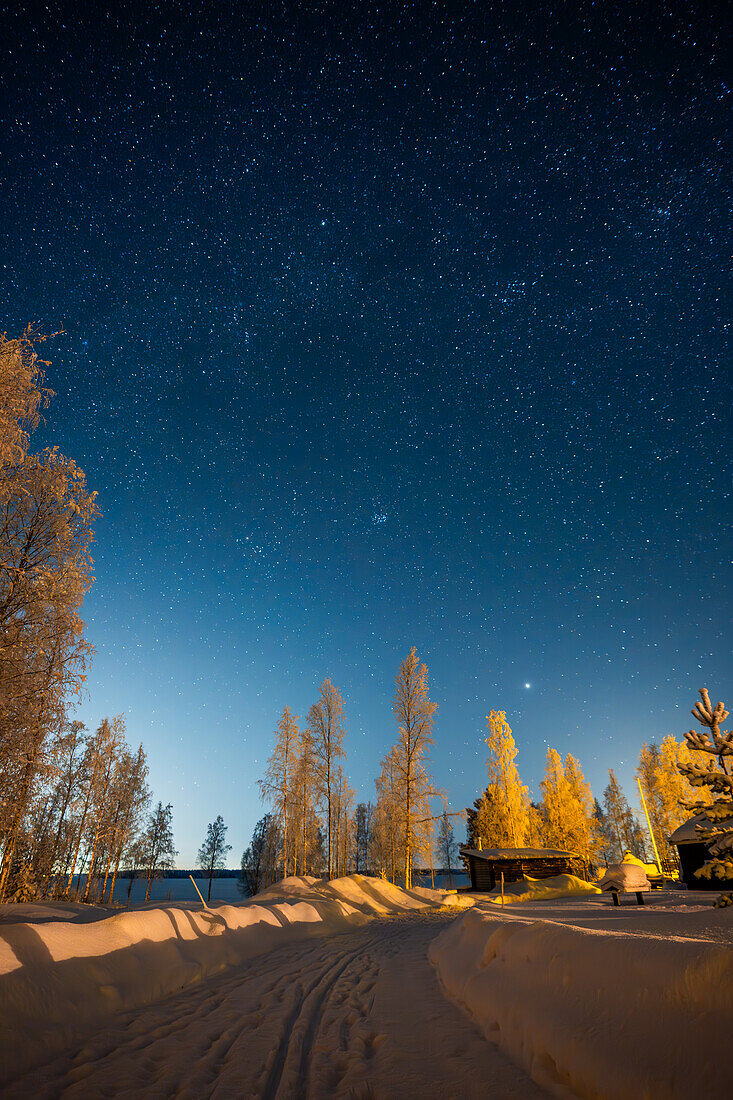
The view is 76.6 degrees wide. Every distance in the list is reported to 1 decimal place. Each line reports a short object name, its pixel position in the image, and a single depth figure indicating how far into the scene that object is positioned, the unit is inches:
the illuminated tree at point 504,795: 1369.3
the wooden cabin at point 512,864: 1184.2
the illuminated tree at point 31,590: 392.5
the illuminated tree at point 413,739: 1088.8
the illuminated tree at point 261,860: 1467.8
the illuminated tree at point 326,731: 1208.8
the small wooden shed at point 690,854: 767.1
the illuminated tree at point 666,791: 1542.8
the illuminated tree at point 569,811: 1469.0
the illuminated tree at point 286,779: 1200.8
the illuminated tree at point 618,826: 2471.7
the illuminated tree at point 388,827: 1296.8
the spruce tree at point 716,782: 242.5
